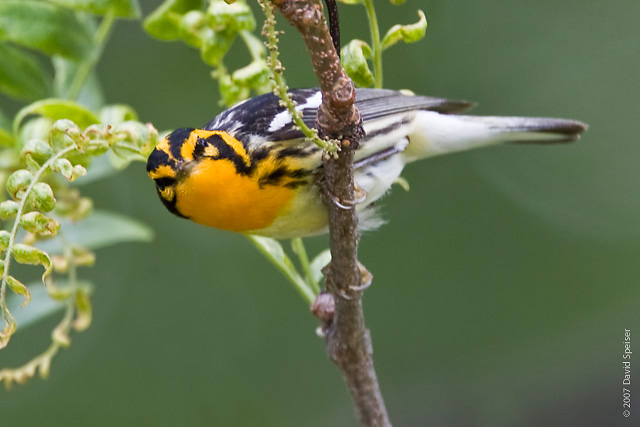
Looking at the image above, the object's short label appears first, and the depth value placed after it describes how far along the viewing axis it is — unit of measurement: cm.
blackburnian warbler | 416
